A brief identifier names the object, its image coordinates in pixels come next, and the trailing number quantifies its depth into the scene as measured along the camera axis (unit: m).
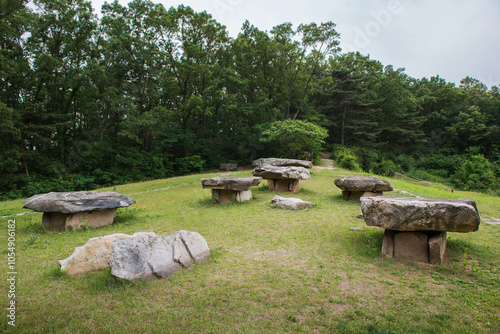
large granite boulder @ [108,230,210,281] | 3.59
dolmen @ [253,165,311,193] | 10.41
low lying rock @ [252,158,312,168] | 15.49
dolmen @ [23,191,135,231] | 6.02
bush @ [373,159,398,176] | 25.42
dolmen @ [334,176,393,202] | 8.67
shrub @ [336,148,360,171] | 21.12
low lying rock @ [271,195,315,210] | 8.12
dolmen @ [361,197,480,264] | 3.94
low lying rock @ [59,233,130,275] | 3.92
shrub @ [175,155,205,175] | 25.59
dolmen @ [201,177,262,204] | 8.86
